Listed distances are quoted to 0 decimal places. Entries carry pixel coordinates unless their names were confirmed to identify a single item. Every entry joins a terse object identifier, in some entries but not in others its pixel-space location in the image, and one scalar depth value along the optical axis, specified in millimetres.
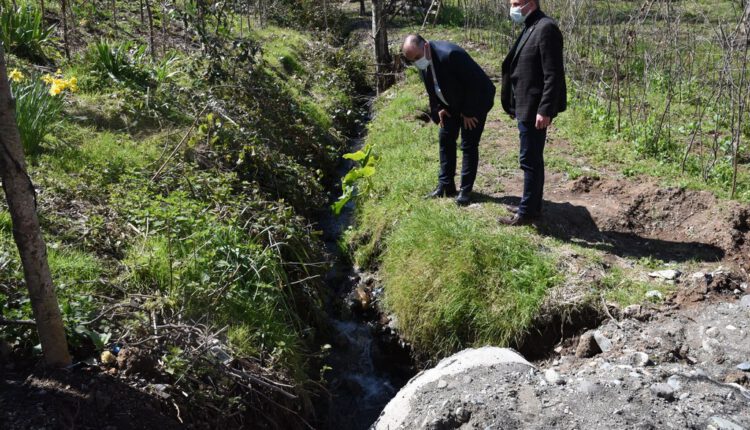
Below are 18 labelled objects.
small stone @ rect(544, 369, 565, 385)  3299
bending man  5078
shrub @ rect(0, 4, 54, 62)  6418
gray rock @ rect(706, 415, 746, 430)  2793
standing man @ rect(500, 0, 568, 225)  4406
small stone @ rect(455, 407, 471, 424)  3191
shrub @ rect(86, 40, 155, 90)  6629
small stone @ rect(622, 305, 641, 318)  3898
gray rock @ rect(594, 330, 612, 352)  3750
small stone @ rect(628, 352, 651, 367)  3422
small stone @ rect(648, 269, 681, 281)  4199
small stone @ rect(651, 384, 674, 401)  3031
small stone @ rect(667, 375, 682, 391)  3090
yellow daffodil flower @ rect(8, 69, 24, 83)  5086
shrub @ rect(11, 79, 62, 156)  4820
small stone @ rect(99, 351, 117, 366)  3168
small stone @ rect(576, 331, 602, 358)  3828
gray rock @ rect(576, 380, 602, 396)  3135
